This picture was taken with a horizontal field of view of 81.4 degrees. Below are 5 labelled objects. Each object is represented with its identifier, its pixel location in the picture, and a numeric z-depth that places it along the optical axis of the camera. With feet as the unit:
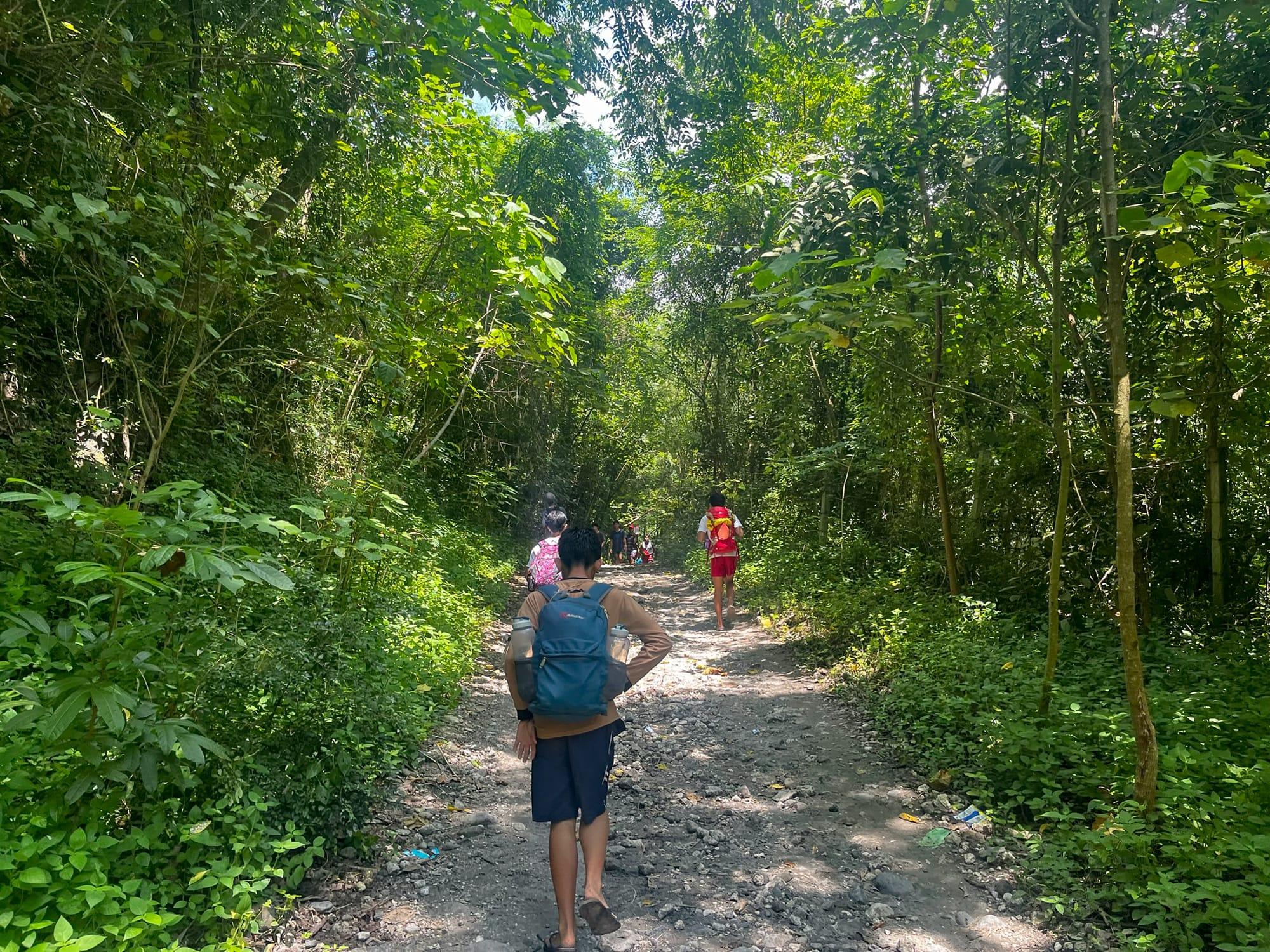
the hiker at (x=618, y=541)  81.41
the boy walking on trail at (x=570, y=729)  10.02
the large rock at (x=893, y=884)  11.56
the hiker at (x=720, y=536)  31.30
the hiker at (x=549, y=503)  26.61
